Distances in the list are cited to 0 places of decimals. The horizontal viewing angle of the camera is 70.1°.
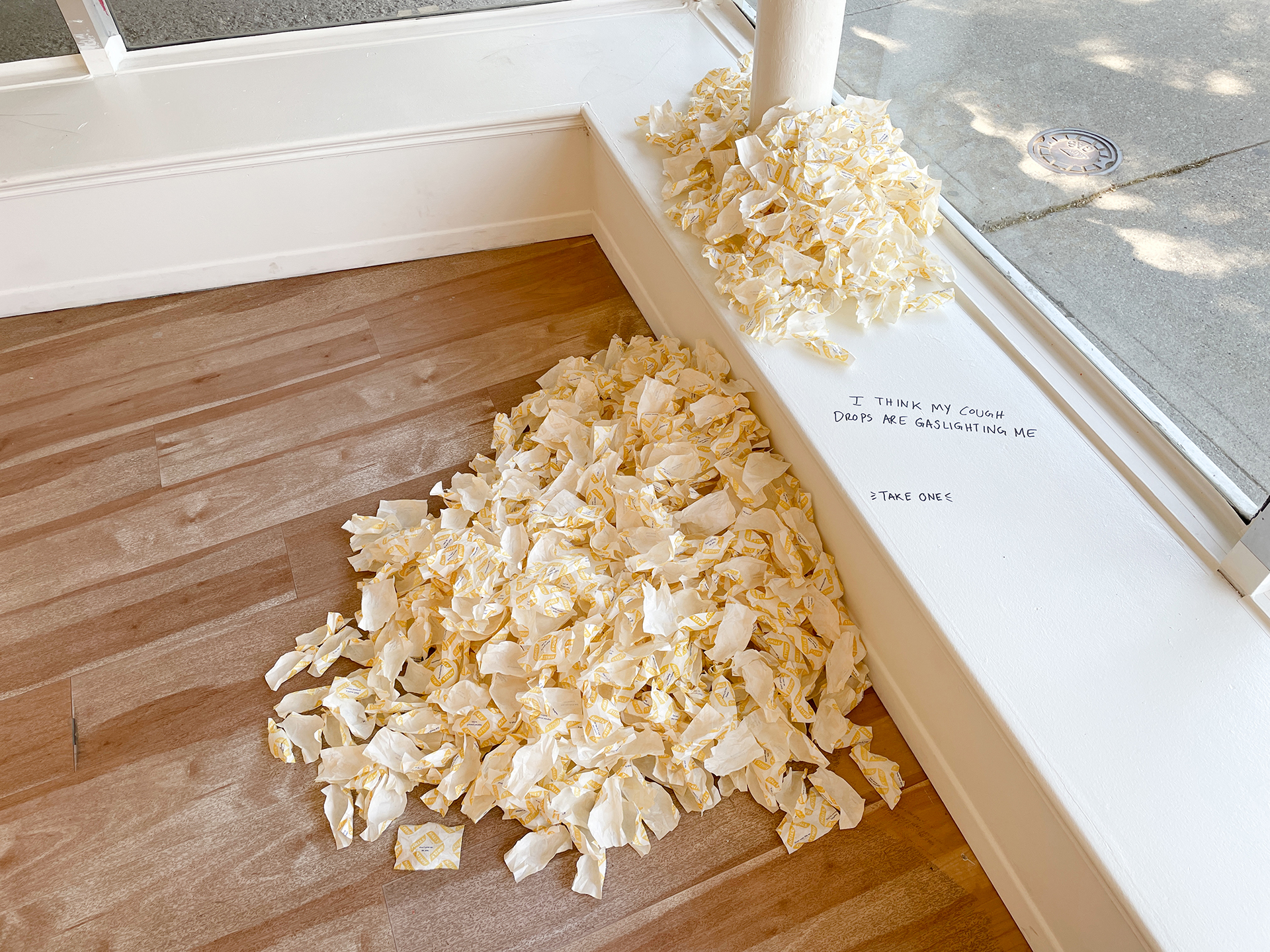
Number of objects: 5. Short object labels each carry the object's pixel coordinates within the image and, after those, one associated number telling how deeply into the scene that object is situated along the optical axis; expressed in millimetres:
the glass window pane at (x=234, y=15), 2021
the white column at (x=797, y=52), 1444
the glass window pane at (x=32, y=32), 1947
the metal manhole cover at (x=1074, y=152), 1369
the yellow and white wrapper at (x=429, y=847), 1194
